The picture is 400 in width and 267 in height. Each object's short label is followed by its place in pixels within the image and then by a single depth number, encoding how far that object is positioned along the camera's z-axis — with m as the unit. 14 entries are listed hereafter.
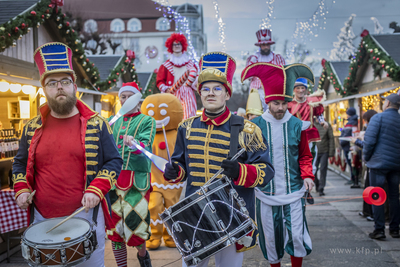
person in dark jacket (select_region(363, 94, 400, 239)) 5.23
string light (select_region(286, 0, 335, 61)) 9.58
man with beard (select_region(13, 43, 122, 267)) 2.76
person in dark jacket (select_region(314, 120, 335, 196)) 8.84
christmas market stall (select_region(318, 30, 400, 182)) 8.92
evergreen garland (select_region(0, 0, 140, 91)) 5.32
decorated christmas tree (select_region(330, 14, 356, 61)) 26.78
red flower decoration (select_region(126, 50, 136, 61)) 13.36
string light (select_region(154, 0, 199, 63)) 9.88
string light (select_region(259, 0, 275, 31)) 13.85
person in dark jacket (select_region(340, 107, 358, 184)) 9.63
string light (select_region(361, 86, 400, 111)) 10.05
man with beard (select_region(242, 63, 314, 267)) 3.54
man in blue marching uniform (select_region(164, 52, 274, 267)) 2.77
